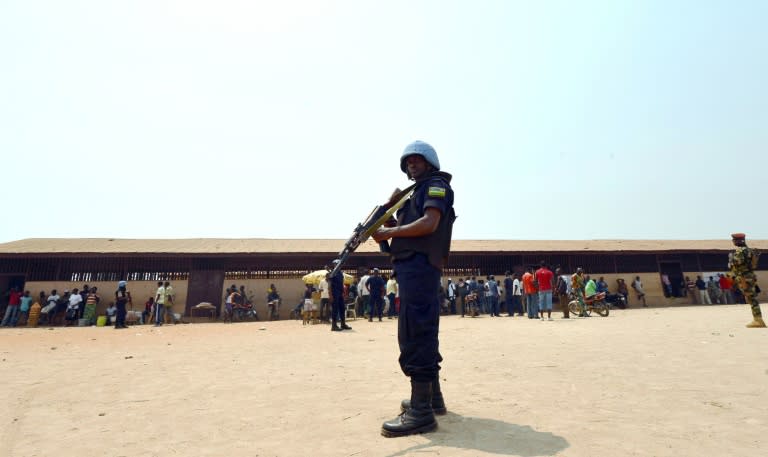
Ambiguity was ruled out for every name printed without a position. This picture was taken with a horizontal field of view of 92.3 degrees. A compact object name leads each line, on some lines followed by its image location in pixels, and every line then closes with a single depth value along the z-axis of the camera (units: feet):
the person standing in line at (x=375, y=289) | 38.63
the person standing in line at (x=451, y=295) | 52.38
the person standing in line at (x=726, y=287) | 62.34
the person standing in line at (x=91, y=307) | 44.62
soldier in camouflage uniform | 24.19
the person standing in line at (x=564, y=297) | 38.43
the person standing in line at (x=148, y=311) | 47.65
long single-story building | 52.21
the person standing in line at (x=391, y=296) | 44.70
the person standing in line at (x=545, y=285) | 37.19
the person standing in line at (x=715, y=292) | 64.28
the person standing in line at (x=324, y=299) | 38.55
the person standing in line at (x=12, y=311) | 46.60
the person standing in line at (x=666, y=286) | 64.80
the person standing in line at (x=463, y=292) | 48.31
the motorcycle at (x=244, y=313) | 50.57
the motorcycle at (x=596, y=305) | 40.40
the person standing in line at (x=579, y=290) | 39.70
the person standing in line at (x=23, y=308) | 46.73
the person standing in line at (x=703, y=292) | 63.41
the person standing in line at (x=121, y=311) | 39.45
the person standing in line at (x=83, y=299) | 46.88
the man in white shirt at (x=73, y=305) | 45.42
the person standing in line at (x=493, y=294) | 47.16
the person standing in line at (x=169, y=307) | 47.16
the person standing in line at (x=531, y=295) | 38.69
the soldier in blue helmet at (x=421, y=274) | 7.72
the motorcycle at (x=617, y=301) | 55.77
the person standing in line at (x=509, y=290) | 46.42
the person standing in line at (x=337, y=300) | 31.19
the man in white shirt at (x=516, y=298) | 47.16
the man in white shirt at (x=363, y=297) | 45.72
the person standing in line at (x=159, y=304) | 42.98
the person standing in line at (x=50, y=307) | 46.72
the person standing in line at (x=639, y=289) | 62.13
